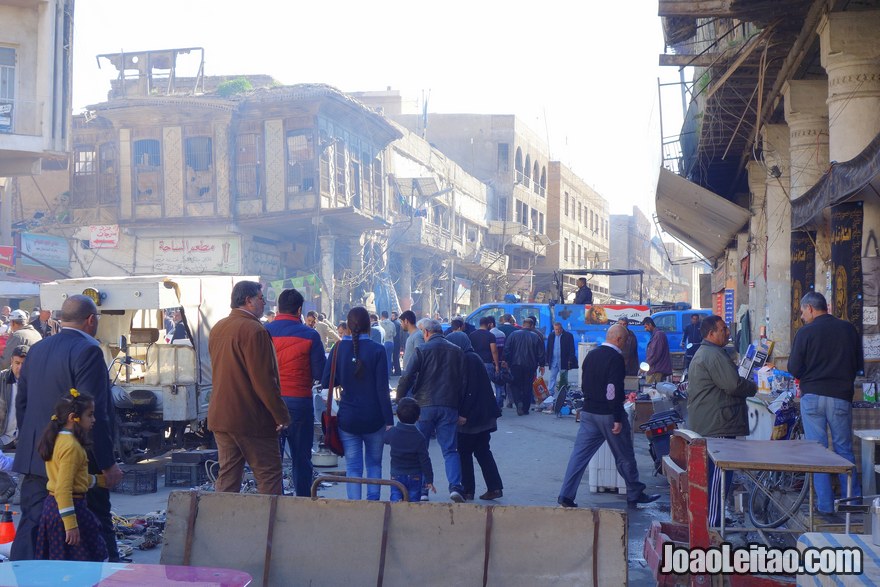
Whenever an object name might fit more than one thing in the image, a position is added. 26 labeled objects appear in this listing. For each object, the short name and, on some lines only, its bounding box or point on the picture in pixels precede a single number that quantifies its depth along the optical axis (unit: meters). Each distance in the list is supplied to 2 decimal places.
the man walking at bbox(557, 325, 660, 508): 8.35
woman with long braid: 7.71
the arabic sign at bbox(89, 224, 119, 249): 31.66
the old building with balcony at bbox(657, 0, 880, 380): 9.73
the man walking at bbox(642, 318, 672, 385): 16.66
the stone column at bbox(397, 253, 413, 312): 38.62
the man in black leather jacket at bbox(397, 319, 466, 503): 8.70
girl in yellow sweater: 4.64
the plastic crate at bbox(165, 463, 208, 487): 9.85
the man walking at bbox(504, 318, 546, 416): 17.12
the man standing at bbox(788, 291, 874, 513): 7.35
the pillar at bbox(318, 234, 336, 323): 31.95
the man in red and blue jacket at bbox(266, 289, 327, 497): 7.72
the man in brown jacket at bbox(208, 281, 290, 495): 6.33
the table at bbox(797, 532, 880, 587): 2.96
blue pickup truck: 23.47
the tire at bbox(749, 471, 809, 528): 7.76
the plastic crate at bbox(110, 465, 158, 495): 9.60
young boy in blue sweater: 7.45
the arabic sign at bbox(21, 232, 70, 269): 29.84
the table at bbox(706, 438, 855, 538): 4.91
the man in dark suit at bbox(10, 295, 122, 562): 4.93
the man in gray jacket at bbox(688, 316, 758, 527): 7.39
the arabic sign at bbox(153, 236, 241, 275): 31.48
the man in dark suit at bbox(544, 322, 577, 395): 18.73
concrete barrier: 4.73
